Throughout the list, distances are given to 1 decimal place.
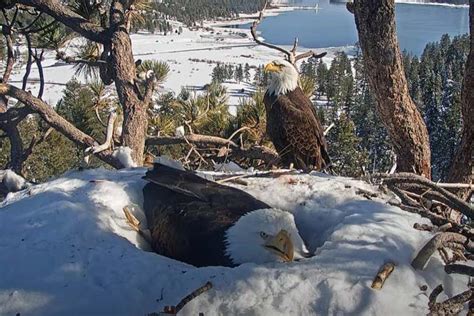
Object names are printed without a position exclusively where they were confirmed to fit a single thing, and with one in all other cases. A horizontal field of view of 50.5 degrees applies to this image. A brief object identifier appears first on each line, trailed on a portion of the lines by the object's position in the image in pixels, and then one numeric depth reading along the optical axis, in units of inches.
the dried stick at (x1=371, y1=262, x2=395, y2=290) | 50.4
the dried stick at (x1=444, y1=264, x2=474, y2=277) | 48.7
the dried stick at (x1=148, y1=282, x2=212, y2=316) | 48.1
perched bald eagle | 150.6
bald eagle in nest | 64.6
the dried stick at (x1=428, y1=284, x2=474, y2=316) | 45.8
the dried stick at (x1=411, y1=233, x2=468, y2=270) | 52.7
